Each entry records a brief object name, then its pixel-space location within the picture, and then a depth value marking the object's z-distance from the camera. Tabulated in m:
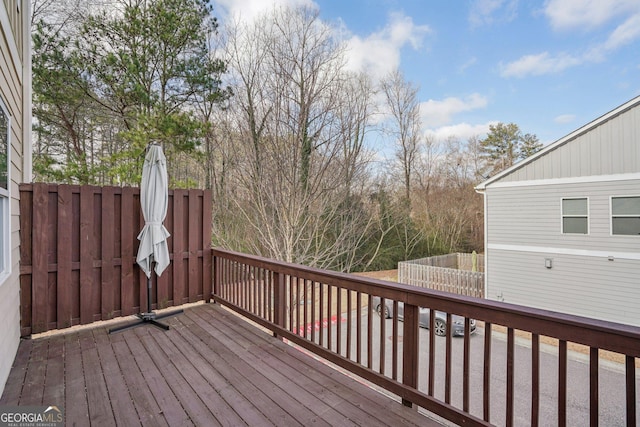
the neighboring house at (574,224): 6.94
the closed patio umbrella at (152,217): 3.54
